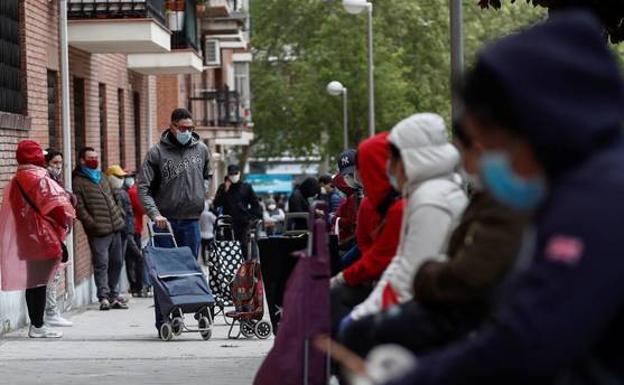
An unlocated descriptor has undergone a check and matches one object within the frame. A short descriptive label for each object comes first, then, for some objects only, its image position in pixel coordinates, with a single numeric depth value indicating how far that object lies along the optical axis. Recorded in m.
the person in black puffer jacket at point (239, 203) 24.69
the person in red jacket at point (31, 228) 15.70
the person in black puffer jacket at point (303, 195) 28.92
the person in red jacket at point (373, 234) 7.68
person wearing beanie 3.08
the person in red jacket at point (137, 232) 24.31
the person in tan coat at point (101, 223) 20.28
